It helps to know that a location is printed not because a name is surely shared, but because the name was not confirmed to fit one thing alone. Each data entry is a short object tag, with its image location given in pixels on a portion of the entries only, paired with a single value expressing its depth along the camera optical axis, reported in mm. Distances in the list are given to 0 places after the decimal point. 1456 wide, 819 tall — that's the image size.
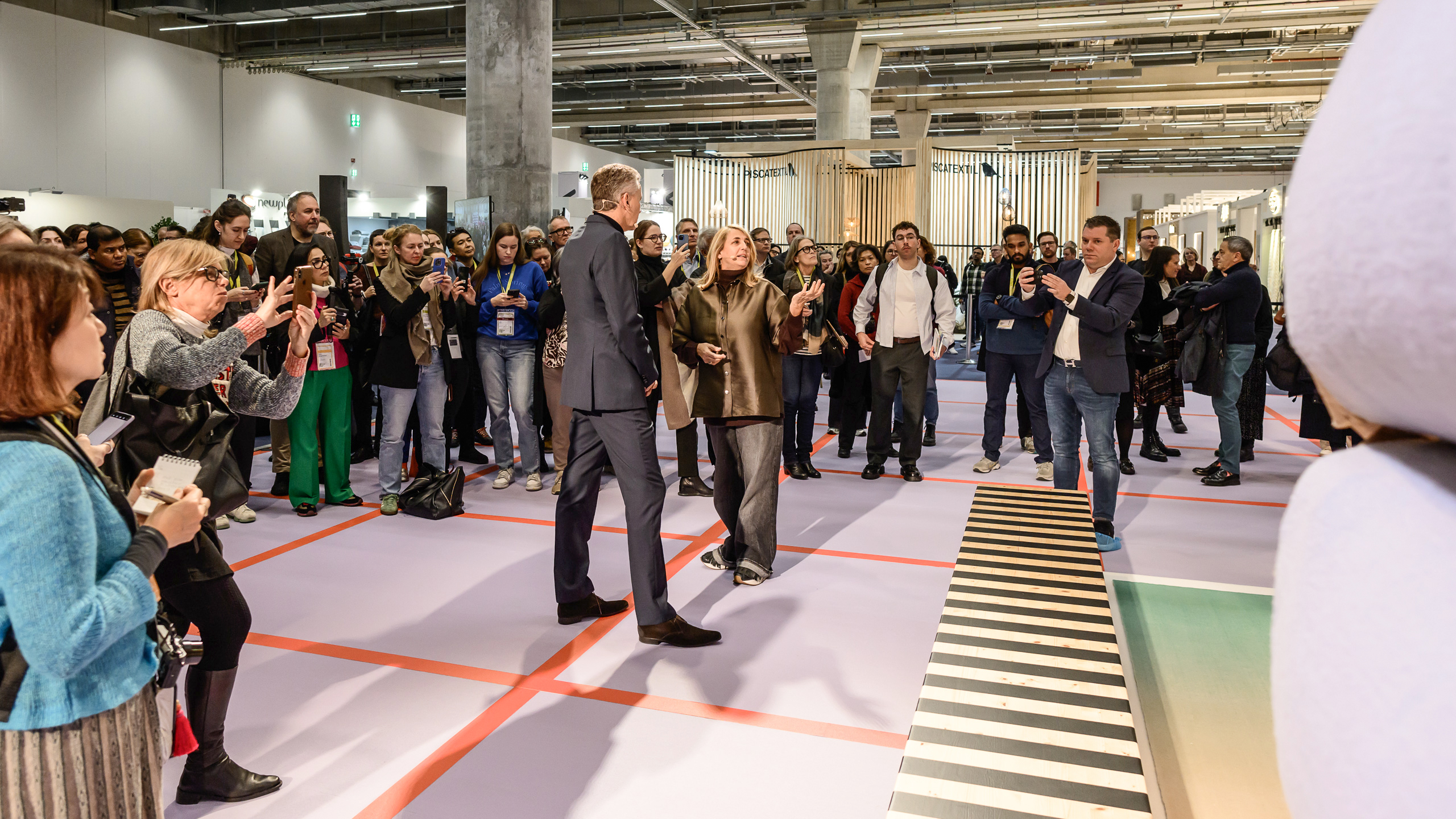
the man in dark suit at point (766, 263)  6594
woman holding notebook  1303
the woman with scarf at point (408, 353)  5418
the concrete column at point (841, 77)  14094
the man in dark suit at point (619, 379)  3416
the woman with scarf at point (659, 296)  4129
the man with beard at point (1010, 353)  6422
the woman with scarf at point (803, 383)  6289
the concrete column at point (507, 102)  9234
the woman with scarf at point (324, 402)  5215
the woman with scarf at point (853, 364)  7113
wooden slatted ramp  1723
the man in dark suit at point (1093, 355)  4520
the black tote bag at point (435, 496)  5230
